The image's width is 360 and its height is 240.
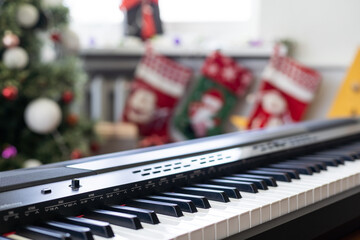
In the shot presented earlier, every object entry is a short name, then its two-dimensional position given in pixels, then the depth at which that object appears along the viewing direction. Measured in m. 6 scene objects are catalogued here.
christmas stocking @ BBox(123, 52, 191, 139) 3.12
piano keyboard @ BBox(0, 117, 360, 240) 0.77
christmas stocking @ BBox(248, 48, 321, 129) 2.71
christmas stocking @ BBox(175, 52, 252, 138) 2.93
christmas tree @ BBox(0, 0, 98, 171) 2.49
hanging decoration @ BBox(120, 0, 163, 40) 3.15
